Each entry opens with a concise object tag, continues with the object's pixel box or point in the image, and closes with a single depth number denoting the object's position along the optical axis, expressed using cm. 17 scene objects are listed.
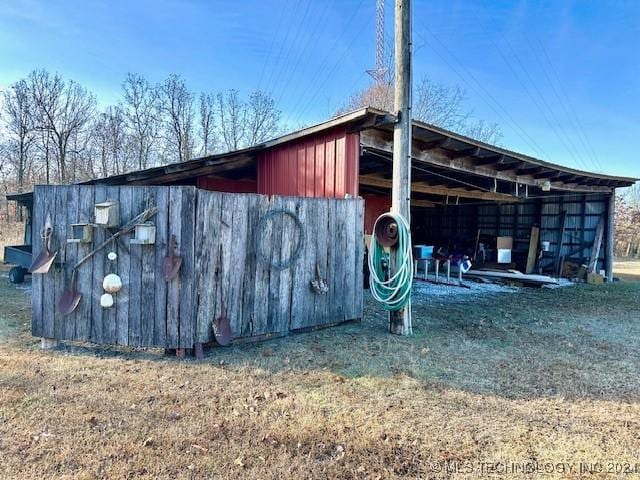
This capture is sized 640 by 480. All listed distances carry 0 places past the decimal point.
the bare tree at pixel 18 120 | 2053
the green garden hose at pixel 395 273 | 412
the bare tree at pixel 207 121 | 2195
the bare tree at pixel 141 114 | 2148
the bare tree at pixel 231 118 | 2205
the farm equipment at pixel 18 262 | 759
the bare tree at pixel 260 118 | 2198
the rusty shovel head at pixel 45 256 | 336
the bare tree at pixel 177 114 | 2164
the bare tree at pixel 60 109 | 2073
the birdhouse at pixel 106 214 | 323
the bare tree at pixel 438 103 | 2061
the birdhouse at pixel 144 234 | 324
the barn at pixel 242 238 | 334
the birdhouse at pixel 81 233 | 332
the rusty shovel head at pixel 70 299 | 340
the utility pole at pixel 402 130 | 413
